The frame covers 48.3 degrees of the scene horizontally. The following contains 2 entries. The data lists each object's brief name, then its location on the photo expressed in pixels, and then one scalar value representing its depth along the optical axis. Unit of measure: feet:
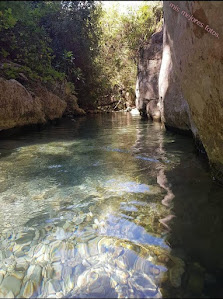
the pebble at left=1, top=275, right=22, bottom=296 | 4.40
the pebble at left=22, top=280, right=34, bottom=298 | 4.27
